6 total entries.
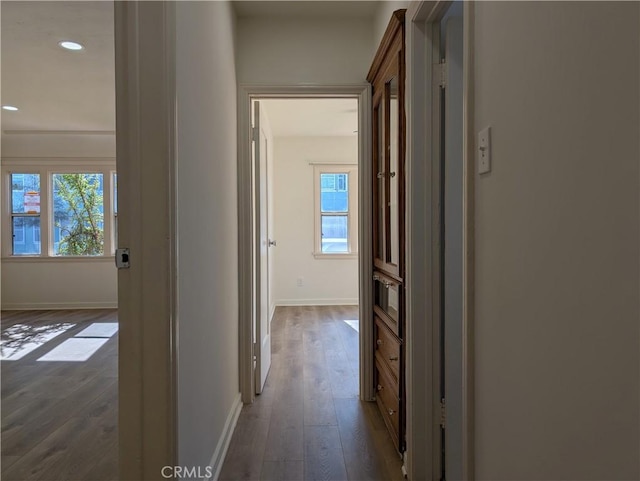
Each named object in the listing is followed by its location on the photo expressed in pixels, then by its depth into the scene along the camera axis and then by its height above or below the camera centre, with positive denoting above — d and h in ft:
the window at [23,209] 19.45 +1.22
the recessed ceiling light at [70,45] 9.94 +4.59
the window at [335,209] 20.49 +1.18
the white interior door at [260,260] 9.27 -0.63
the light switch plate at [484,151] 3.44 +0.68
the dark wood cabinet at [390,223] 6.44 +0.17
